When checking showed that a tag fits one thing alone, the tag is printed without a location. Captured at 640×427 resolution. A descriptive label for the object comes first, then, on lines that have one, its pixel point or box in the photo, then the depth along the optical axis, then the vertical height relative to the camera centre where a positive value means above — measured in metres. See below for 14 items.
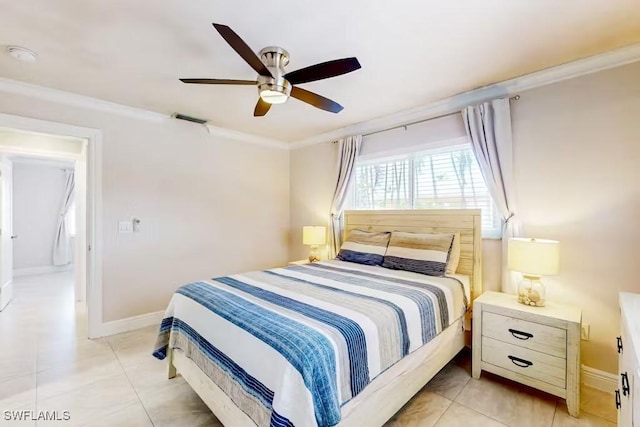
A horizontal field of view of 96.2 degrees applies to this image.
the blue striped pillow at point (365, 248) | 3.01 -0.41
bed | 1.25 -0.71
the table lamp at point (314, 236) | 3.88 -0.35
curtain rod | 2.55 +0.99
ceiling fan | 1.63 +0.86
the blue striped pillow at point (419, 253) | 2.57 -0.40
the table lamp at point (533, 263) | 2.05 -0.39
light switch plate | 3.19 -0.18
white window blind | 2.84 +0.30
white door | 3.82 -0.32
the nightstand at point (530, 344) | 1.89 -0.96
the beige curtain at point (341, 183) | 3.79 +0.37
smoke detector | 2.04 +1.15
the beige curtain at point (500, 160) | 2.53 +0.45
